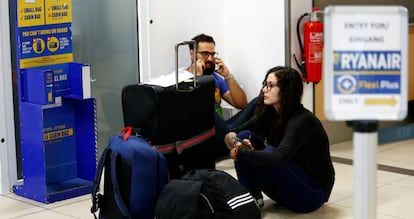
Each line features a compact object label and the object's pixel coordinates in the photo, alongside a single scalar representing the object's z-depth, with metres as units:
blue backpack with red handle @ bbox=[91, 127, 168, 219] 3.34
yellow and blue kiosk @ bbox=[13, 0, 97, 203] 4.38
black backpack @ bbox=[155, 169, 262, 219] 3.29
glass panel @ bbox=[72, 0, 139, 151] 4.95
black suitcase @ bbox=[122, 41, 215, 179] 3.57
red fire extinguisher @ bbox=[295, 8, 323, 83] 5.31
